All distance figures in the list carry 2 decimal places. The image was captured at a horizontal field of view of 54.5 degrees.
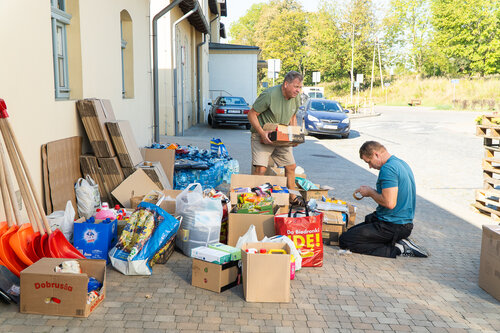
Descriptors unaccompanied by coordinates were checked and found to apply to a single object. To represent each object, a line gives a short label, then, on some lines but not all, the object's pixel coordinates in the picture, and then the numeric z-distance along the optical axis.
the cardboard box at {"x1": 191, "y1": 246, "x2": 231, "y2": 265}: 4.28
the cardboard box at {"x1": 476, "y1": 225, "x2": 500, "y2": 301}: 4.37
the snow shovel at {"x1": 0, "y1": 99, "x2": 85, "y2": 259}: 4.12
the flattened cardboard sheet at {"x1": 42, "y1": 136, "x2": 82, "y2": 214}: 5.43
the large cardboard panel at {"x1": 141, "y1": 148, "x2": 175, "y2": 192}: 8.20
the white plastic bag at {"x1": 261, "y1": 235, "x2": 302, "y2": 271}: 4.73
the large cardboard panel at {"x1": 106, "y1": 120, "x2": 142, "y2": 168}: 6.39
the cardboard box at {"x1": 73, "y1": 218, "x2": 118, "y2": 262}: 4.77
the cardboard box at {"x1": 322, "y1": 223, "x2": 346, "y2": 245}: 5.83
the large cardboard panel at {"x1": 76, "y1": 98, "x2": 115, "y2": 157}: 6.24
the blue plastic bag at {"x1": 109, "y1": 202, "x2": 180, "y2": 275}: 4.53
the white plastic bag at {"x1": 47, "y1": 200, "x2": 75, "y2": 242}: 4.96
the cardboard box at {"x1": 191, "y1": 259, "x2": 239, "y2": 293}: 4.23
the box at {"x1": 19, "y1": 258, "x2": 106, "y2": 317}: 3.61
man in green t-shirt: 6.70
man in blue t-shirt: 5.21
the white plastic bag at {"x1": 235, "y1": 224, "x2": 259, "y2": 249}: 4.80
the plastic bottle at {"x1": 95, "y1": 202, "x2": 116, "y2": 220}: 5.31
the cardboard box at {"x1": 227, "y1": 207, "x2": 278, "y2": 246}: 5.23
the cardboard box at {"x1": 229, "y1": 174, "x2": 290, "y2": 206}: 6.40
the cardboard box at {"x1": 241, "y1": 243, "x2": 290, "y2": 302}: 4.06
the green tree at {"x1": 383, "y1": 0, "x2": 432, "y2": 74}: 68.06
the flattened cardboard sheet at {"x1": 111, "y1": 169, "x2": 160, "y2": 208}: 6.24
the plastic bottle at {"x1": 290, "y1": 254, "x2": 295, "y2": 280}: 4.60
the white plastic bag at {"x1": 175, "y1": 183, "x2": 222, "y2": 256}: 5.08
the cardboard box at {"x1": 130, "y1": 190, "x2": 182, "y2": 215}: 5.59
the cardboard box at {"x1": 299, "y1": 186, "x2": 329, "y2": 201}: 7.10
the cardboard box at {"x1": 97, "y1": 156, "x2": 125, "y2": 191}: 6.32
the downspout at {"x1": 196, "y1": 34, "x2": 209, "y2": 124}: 24.62
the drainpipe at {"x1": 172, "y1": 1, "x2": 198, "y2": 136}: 15.49
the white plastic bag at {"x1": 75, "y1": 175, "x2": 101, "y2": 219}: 5.89
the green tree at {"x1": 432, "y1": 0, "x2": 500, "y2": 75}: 58.91
